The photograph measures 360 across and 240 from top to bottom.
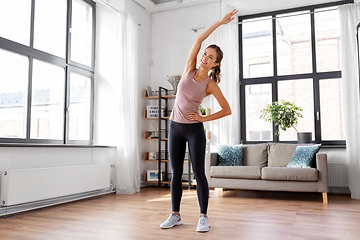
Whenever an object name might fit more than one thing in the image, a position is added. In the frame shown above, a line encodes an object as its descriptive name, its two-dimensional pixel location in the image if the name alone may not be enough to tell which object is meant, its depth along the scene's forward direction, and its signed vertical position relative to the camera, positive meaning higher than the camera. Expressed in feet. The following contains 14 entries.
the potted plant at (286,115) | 15.07 +1.36
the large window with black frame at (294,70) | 16.06 +3.89
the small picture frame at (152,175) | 17.38 -1.70
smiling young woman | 7.77 +0.69
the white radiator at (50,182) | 10.09 -1.40
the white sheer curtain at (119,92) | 15.15 +2.61
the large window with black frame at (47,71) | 11.76 +3.09
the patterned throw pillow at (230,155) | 14.88 -0.53
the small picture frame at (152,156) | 17.45 -0.67
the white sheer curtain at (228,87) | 16.48 +2.99
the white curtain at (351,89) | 13.89 +2.45
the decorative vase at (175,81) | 17.44 +3.45
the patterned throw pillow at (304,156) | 13.35 -0.53
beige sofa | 12.51 -1.20
